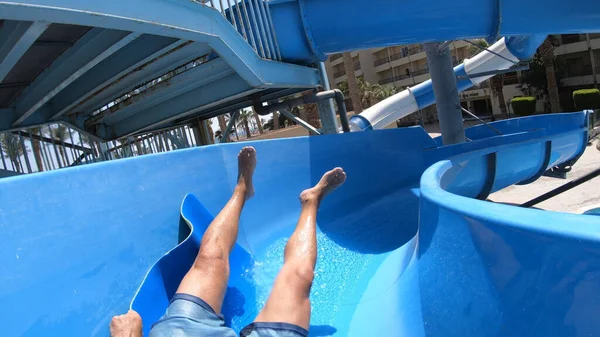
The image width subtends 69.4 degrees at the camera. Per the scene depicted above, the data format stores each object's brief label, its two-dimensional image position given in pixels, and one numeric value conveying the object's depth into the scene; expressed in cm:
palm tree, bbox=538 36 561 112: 2447
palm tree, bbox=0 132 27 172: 723
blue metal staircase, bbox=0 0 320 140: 355
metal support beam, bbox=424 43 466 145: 750
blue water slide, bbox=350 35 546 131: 1089
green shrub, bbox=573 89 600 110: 2525
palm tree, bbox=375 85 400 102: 3719
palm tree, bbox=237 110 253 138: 3945
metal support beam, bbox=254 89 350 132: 747
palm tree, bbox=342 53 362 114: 2384
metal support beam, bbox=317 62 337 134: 804
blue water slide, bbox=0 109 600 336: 137
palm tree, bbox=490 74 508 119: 3105
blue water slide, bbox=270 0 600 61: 500
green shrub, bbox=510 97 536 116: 2916
